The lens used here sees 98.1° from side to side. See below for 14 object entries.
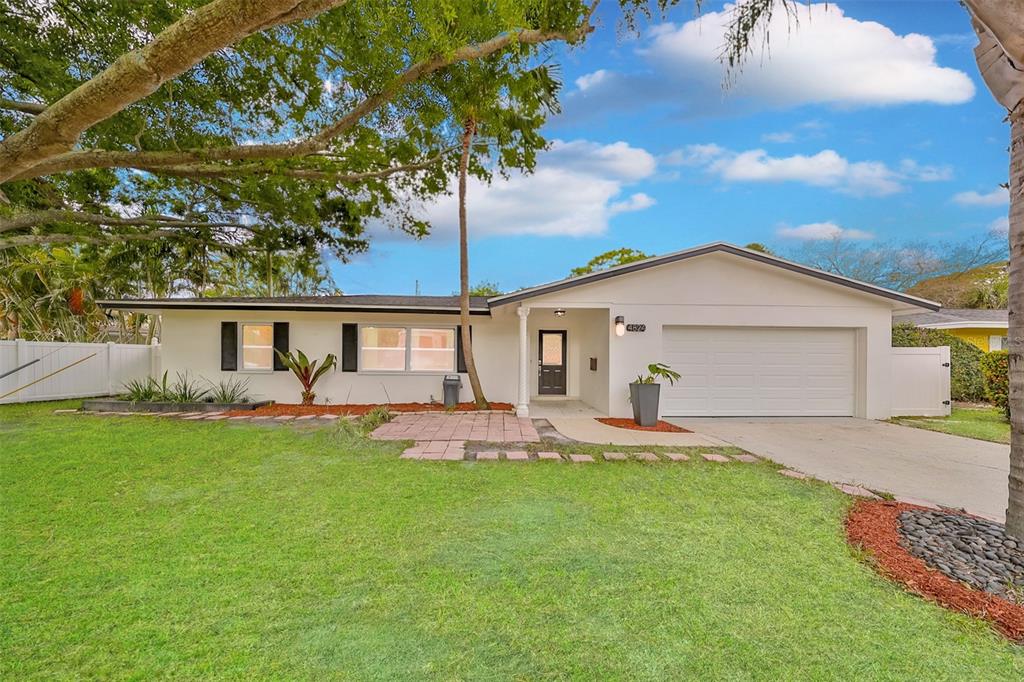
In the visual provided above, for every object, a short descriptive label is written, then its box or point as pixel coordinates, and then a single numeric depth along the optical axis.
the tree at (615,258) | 26.00
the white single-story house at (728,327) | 8.93
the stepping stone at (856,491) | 4.23
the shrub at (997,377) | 9.07
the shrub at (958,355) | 10.97
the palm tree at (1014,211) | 3.07
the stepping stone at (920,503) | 3.99
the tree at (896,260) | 27.61
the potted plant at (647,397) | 7.91
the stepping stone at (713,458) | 5.53
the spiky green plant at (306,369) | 10.09
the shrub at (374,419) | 7.28
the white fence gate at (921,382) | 9.56
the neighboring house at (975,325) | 13.79
